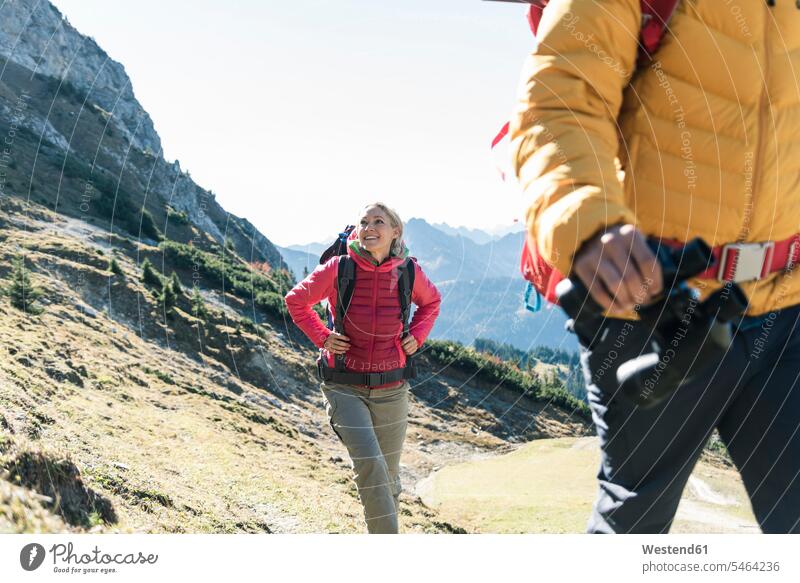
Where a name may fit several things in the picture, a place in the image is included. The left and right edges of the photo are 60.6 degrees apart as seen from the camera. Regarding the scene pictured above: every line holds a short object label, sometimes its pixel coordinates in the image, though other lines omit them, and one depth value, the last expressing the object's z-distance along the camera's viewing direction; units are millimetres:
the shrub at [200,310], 14008
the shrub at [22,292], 10437
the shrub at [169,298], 14323
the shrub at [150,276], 15703
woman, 4301
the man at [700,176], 2043
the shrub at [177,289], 14526
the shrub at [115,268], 14277
